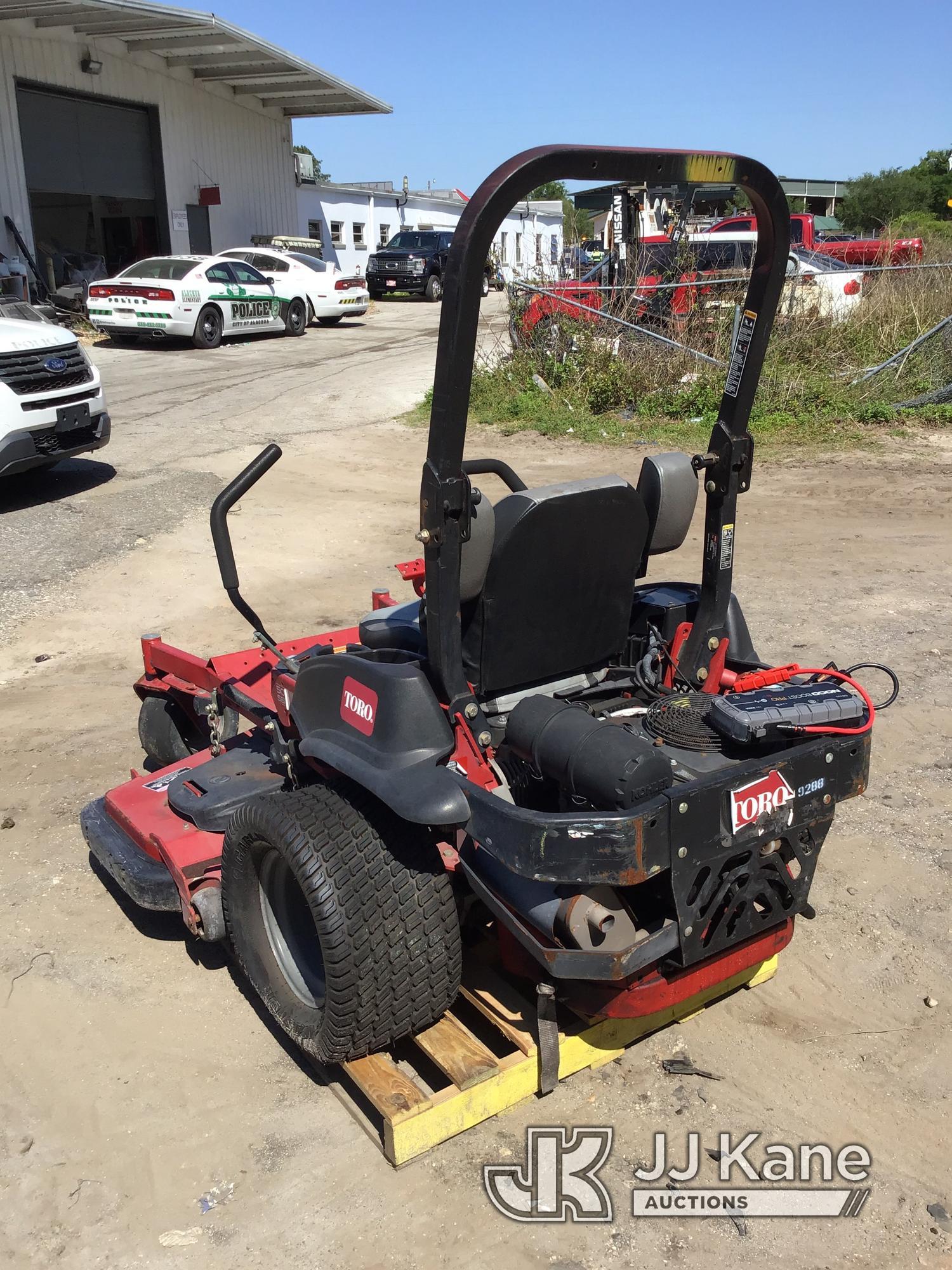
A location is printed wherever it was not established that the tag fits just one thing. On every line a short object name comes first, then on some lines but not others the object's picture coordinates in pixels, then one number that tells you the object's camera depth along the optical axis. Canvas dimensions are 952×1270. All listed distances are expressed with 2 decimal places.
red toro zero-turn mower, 2.32
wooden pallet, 2.58
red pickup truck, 15.57
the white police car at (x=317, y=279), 20.45
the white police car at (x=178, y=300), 16.91
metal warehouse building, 19.56
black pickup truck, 26.58
